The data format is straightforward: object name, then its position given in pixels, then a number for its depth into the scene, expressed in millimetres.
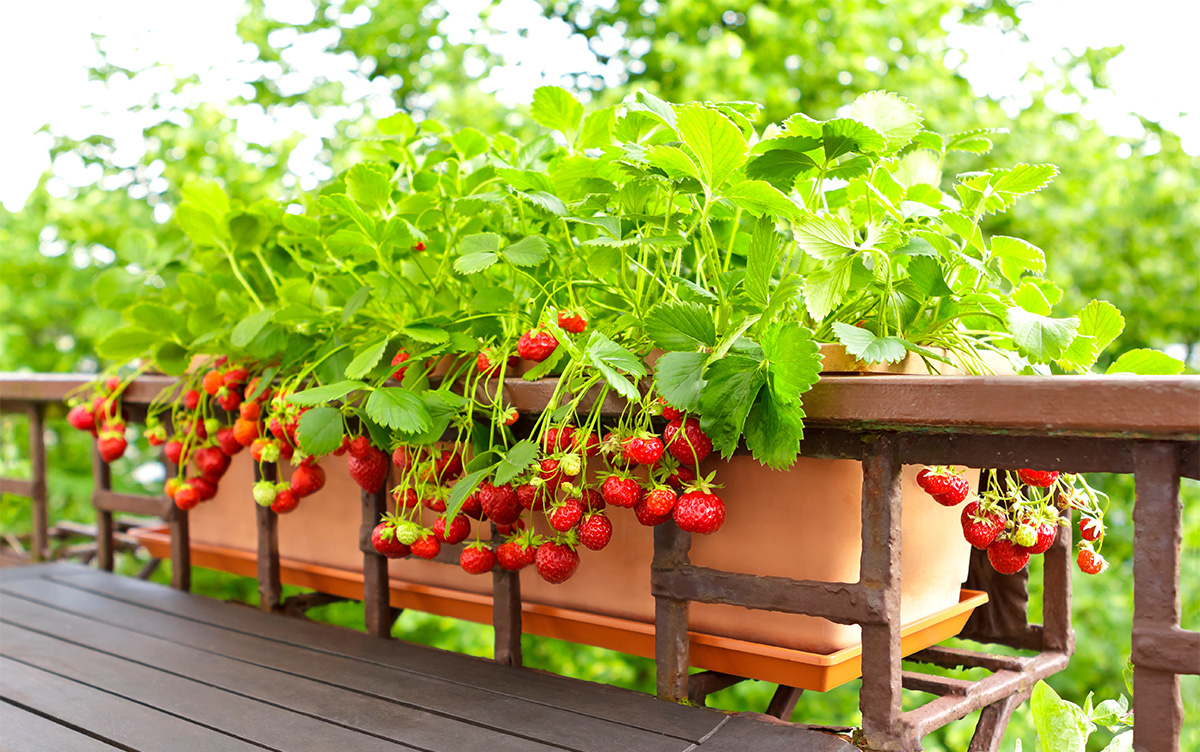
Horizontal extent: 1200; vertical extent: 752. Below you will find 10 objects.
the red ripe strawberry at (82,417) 1348
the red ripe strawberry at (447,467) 904
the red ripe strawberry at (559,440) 773
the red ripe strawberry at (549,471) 775
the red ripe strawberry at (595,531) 790
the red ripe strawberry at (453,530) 863
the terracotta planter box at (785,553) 787
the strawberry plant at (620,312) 711
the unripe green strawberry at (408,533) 856
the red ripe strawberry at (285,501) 1057
